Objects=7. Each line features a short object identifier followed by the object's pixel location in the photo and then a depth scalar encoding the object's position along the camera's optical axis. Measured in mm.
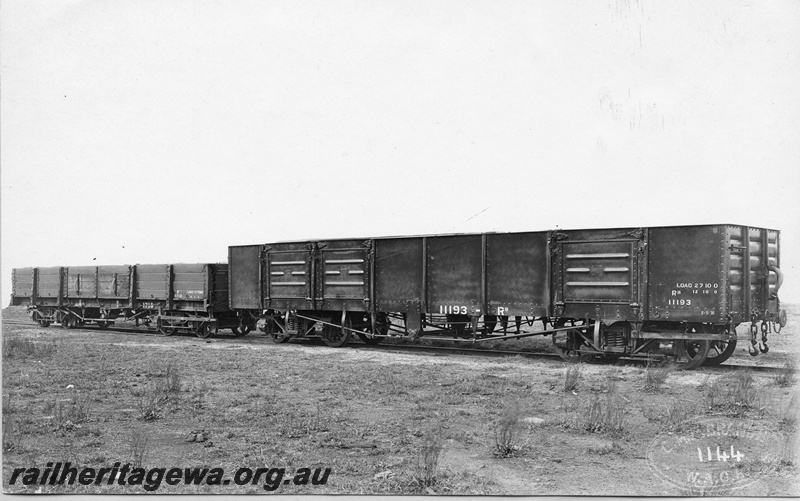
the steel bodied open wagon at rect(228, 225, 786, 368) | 12680
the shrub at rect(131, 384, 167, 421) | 8922
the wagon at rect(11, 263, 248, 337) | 21016
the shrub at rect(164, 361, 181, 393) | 10414
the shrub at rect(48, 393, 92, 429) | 8609
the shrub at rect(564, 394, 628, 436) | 8234
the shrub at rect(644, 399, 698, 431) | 8545
